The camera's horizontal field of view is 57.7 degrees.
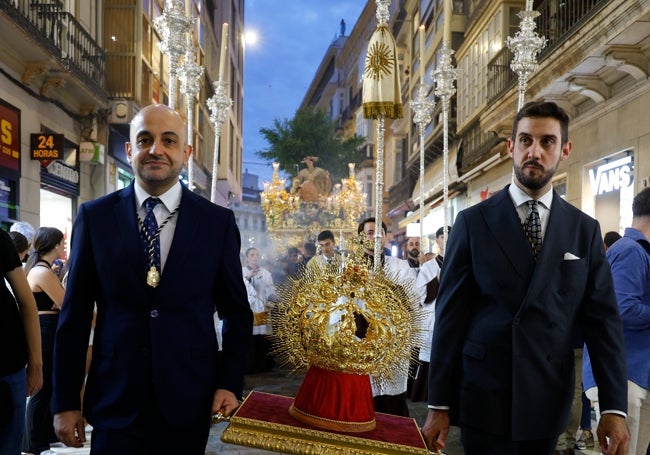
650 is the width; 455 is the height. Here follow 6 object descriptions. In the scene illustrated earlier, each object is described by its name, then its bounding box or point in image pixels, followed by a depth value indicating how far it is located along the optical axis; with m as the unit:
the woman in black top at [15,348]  2.78
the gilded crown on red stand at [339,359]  2.38
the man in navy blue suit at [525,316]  2.08
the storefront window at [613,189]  8.41
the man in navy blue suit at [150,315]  2.11
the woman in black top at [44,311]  4.23
